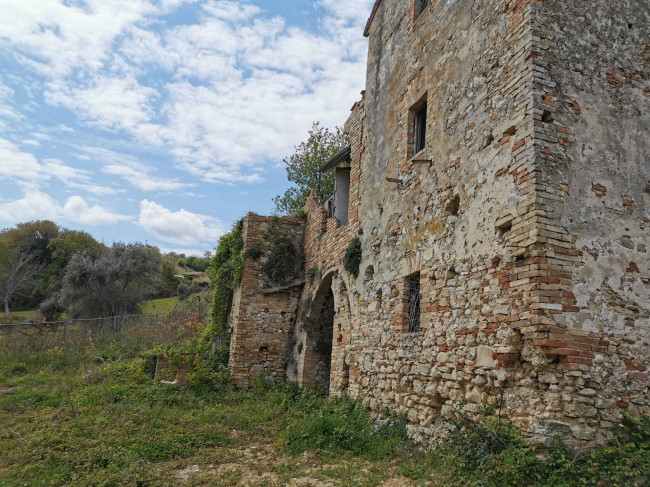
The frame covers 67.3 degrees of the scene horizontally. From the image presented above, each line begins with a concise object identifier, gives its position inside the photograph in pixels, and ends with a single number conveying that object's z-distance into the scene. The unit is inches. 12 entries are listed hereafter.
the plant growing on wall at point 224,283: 582.4
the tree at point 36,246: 1366.9
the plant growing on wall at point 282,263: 560.1
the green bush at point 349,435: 286.2
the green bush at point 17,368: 592.5
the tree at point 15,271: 1310.3
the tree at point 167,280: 1419.8
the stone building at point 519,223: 216.5
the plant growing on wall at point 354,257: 416.6
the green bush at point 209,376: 485.4
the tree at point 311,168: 978.0
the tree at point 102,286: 1008.2
